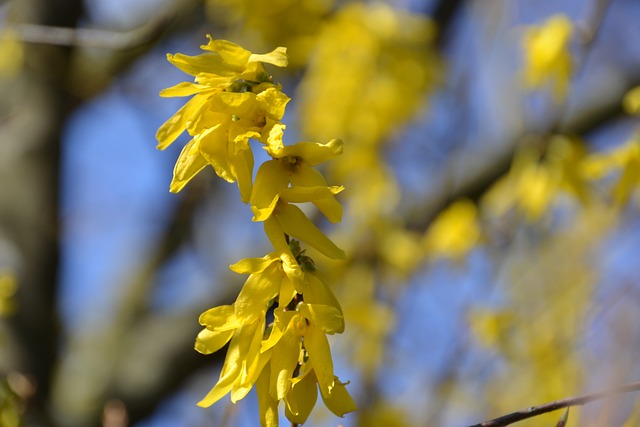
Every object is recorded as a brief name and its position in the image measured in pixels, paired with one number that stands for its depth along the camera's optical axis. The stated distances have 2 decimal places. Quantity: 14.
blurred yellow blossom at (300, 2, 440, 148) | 7.71
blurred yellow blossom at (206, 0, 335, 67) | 7.92
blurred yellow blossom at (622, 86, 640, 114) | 4.13
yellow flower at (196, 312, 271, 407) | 1.92
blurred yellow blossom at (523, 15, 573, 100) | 5.25
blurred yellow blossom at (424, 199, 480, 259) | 6.56
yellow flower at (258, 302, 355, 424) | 1.85
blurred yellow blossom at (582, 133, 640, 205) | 4.24
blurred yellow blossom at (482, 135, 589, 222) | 5.28
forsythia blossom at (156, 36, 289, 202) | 2.00
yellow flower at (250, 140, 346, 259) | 1.97
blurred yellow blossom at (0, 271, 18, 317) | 3.13
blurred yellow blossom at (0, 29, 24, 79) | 7.37
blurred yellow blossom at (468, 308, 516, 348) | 5.29
